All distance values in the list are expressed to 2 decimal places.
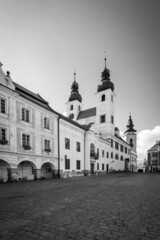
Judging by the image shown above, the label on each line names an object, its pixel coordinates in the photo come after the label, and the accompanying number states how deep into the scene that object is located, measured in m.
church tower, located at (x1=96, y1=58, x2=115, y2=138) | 44.12
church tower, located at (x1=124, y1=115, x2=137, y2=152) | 72.96
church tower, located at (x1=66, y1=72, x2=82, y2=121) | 56.95
